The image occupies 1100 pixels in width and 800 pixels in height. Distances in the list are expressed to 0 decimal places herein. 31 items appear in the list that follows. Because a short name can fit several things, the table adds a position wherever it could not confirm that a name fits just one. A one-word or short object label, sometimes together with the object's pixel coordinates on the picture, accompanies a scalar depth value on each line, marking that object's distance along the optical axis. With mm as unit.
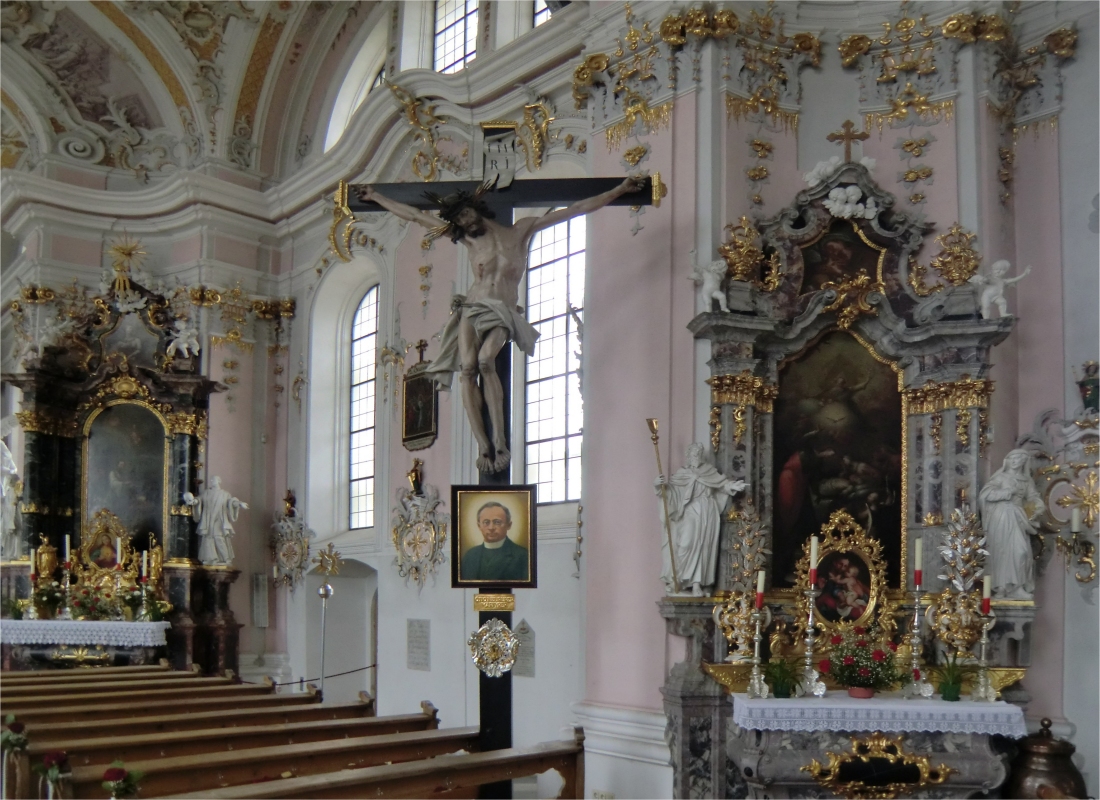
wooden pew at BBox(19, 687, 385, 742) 6852
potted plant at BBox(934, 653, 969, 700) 7469
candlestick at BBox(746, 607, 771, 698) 7508
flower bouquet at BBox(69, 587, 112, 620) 13617
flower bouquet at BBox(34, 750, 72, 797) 5148
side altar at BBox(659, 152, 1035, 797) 8203
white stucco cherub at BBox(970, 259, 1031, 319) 8133
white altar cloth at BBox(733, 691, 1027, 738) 7250
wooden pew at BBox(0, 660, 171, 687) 9898
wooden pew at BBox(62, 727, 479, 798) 5590
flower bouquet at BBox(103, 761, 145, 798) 4824
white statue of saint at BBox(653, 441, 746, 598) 8281
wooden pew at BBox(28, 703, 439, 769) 6183
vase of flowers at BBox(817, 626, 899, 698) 7637
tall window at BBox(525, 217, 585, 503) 11203
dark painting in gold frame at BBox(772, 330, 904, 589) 8578
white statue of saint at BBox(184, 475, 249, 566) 14430
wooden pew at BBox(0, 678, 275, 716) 8031
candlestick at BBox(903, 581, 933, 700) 7584
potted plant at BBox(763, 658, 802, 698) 7516
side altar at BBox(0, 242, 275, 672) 14062
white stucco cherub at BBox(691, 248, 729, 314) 8469
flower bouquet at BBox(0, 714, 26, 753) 5789
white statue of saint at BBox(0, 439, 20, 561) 14172
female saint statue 7898
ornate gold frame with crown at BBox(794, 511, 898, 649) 8320
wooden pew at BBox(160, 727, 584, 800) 5586
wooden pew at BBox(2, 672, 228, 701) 8805
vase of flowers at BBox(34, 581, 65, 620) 13641
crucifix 7348
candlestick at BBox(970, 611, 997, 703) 7484
